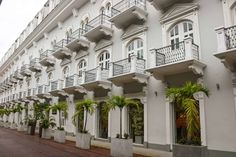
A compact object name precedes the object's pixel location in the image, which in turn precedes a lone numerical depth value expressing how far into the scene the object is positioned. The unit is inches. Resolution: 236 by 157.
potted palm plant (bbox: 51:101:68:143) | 458.1
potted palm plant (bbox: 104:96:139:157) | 299.3
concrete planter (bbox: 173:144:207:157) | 212.3
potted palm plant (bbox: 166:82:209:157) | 215.1
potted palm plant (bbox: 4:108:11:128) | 884.4
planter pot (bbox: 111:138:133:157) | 298.6
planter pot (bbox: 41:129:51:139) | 534.1
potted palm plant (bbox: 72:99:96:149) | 375.7
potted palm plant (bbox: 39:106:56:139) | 534.3
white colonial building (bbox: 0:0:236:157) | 282.3
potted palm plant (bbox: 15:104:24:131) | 750.6
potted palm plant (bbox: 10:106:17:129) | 884.3
